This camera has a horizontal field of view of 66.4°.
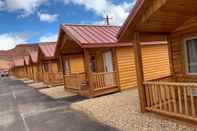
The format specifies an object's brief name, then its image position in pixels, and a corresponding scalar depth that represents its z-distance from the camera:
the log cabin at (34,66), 17.74
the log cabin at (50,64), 13.16
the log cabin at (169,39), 4.15
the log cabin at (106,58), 7.60
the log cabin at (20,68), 32.14
